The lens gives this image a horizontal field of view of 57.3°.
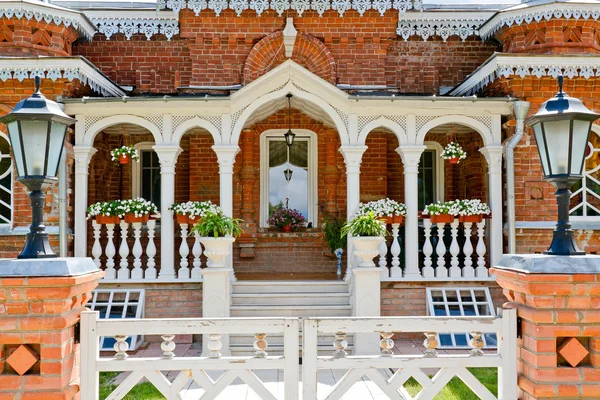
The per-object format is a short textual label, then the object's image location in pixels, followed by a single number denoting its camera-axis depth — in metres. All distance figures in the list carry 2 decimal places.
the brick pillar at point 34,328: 3.31
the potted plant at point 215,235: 7.82
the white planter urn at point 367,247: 7.86
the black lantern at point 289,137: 10.10
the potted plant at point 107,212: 8.63
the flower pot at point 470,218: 8.73
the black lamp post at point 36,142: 3.75
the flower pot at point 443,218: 8.73
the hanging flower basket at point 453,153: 9.27
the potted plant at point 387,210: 8.66
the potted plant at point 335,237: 9.89
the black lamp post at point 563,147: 3.65
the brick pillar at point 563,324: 3.33
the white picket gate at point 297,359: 3.59
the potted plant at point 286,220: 11.14
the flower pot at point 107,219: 8.64
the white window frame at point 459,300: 8.48
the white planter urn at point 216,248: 7.83
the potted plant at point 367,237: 7.88
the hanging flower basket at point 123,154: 9.24
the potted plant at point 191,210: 8.57
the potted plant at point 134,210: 8.64
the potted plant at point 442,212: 8.71
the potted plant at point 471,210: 8.70
